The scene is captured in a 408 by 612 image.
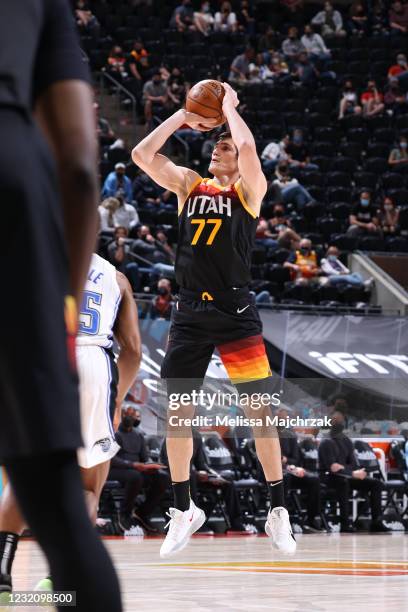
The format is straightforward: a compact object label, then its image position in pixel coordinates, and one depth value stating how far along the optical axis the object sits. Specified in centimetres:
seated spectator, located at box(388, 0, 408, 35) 2586
